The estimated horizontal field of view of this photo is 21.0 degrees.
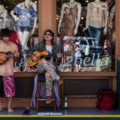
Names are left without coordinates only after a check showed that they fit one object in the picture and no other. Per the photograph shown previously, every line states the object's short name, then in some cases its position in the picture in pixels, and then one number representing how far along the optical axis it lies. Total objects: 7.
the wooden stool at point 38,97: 6.14
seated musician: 6.05
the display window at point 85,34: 6.75
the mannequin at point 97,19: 6.77
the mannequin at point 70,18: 6.80
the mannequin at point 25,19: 6.78
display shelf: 6.64
